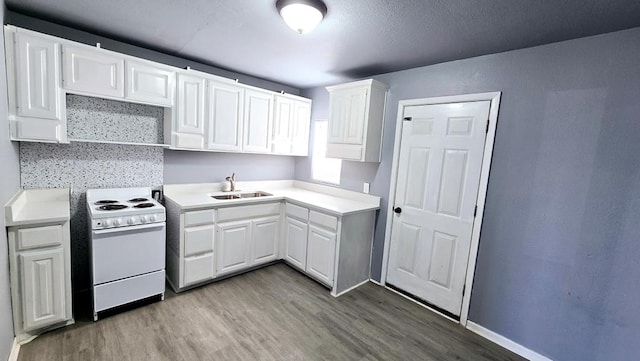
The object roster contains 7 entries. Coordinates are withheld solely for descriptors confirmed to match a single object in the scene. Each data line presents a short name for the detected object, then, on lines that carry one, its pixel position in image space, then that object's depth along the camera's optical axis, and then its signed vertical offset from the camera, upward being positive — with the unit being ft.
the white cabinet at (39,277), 6.01 -3.31
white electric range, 7.00 -2.94
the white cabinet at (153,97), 6.49 +1.52
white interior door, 8.02 -1.04
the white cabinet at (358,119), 9.53 +1.55
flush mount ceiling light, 5.32 +2.92
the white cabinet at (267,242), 8.76 -3.18
